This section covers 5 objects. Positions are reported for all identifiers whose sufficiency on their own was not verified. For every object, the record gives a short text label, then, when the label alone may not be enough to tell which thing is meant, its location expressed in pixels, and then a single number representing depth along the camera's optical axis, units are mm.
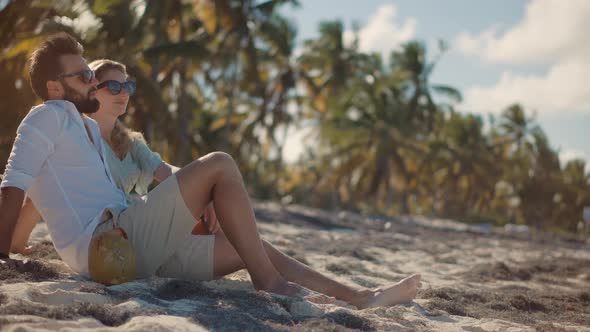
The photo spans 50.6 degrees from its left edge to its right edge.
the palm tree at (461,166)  33344
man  2764
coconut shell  2715
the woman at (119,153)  3105
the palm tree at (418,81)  29969
